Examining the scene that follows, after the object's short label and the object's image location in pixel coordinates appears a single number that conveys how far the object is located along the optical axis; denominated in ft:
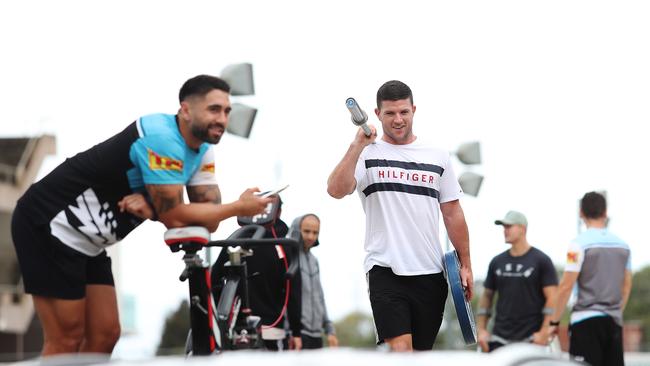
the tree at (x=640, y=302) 362.53
